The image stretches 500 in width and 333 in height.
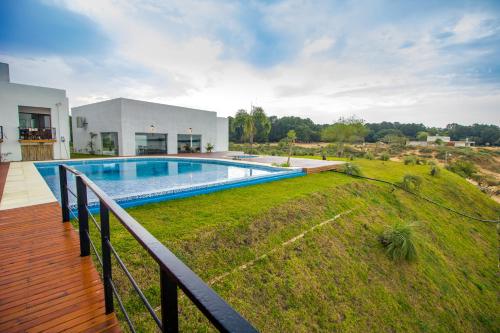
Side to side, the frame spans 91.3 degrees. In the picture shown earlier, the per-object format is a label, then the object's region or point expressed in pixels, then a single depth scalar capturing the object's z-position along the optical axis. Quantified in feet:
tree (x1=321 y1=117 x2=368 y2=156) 76.95
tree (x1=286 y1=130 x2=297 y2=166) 43.81
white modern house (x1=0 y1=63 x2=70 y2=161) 41.86
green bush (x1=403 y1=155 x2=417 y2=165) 62.68
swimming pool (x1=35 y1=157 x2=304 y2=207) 21.95
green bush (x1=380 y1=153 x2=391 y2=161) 67.08
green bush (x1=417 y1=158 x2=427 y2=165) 66.57
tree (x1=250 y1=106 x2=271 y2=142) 66.18
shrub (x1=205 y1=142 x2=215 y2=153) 72.64
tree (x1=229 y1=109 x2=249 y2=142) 67.73
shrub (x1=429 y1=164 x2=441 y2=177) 51.37
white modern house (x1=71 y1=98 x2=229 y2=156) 57.11
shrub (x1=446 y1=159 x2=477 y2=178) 73.10
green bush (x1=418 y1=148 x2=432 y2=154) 120.63
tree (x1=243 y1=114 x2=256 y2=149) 66.13
